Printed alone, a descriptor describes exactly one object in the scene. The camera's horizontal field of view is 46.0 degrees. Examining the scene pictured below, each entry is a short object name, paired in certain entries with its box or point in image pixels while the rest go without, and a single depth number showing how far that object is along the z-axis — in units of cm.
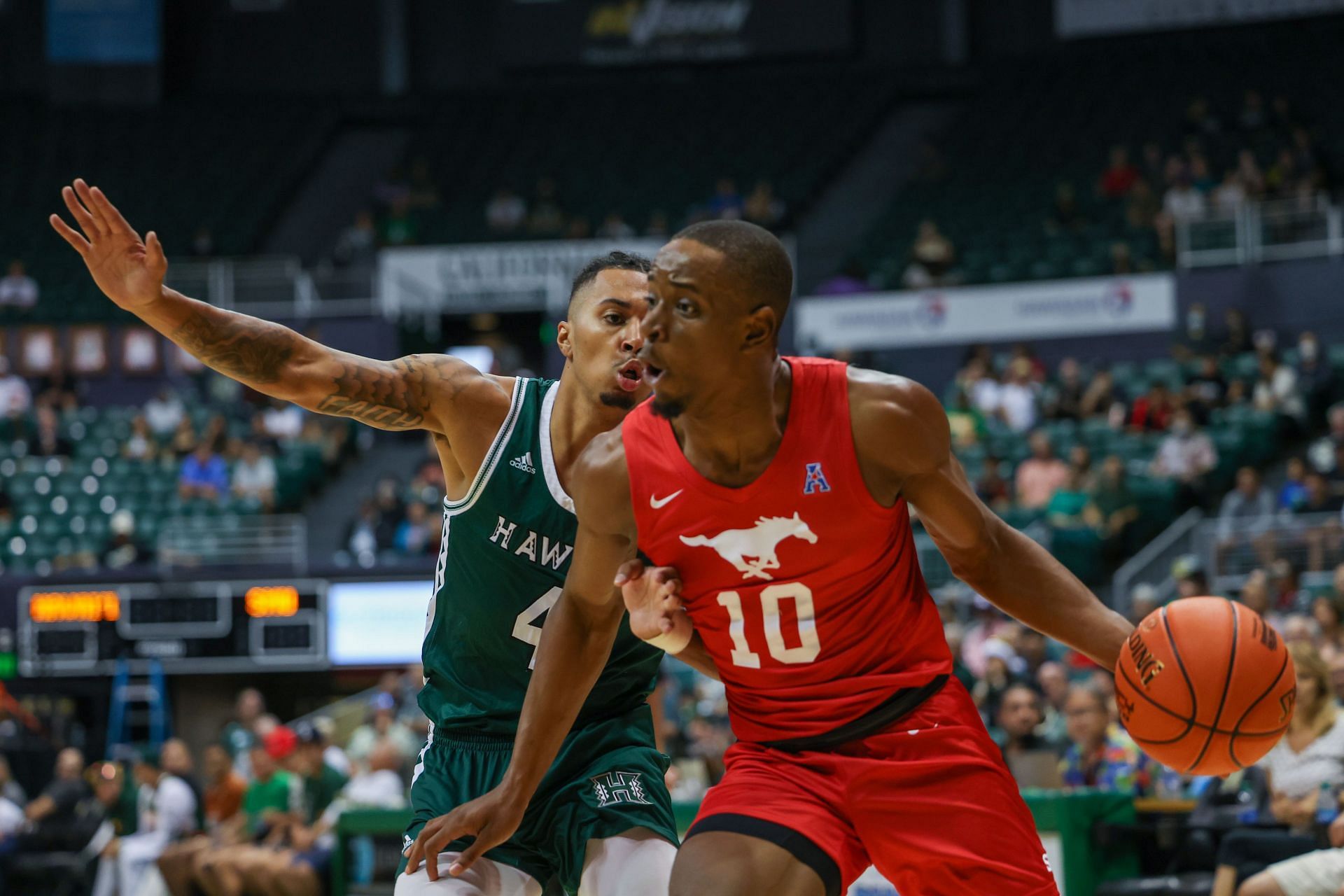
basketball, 342
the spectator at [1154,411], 1545
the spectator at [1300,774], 695
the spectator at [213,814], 1141
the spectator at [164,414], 1988
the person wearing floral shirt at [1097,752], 841
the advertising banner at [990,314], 1827
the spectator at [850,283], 2005
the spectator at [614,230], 2202
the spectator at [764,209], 2267
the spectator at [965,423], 1608
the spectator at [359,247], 2330
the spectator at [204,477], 1812
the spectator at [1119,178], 2052
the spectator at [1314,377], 1527
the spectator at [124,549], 1695
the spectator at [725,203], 2239
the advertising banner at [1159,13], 2278
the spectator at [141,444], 1906
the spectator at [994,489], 1468
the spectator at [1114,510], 1372
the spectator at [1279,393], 1512
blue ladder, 1606
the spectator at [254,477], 1820
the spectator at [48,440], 1905
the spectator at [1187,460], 1433
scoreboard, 1554
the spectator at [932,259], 2012
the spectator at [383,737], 1184
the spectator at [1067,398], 1634
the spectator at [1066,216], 2022
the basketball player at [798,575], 321
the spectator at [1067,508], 1375
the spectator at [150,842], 1209
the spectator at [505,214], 2355
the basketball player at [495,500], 386
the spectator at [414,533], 1661
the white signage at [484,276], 2158
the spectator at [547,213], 2297
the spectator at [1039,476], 1445
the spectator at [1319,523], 1222
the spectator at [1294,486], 1350
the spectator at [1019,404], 1658
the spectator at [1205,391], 1523
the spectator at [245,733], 1352
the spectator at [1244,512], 1283
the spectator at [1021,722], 888
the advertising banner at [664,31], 2592
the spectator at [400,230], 2333
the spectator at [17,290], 2223
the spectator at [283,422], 2000
